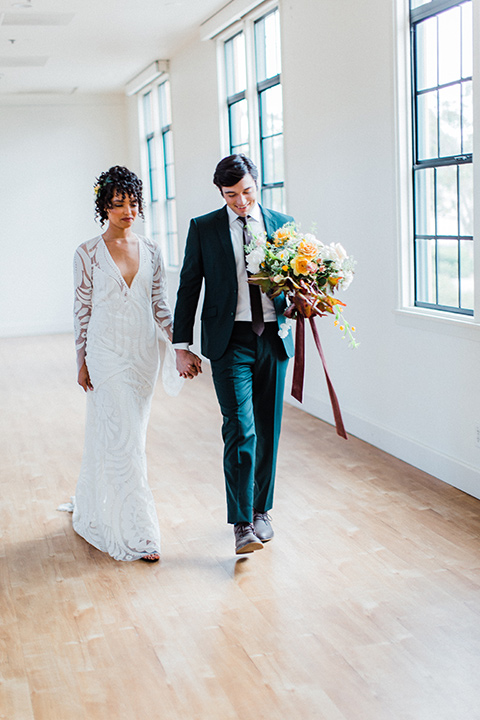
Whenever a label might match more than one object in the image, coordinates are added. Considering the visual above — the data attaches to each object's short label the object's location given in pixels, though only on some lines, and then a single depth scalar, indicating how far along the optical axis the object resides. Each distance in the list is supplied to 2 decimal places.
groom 3.32
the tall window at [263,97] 6.48
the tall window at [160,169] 10.20
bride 3.47
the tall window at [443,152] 4.06
